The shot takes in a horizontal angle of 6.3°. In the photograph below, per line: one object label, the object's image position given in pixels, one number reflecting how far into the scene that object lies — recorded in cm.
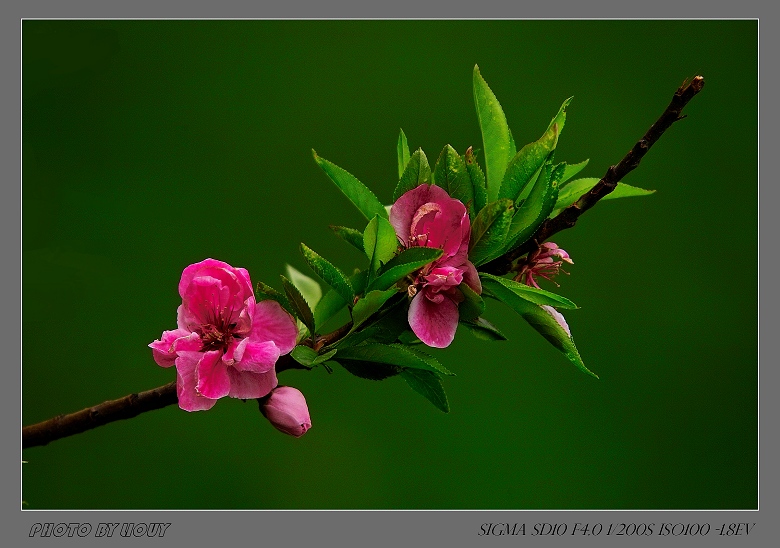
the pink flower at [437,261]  201
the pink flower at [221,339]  201
